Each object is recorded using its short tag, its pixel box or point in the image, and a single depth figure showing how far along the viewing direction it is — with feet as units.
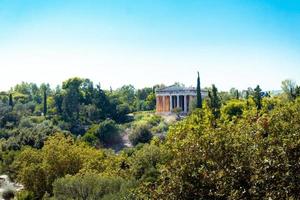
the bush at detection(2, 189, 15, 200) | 87.11
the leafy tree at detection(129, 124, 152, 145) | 177.17
